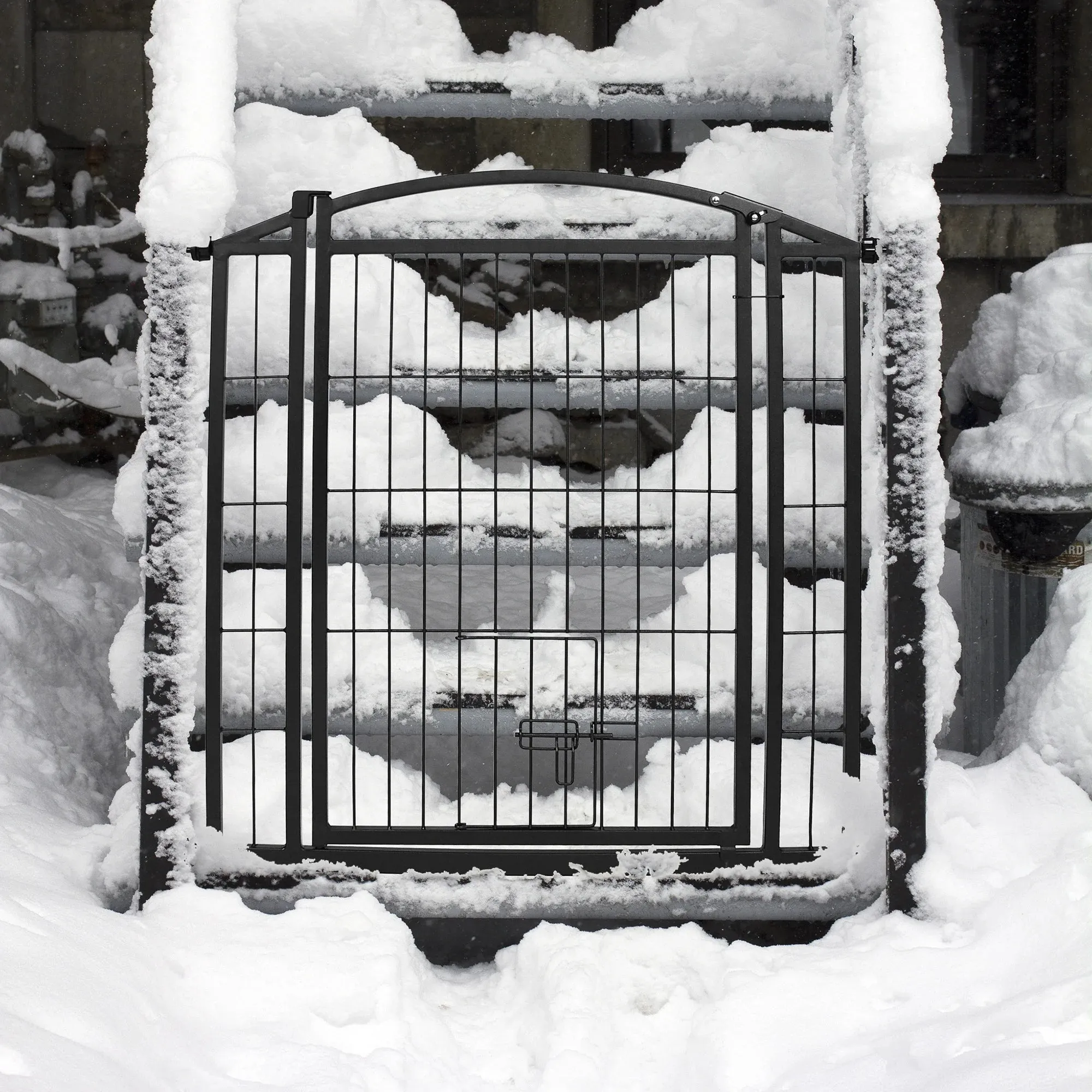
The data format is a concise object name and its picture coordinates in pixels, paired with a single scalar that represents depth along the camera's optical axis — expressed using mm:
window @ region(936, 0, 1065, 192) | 6133
